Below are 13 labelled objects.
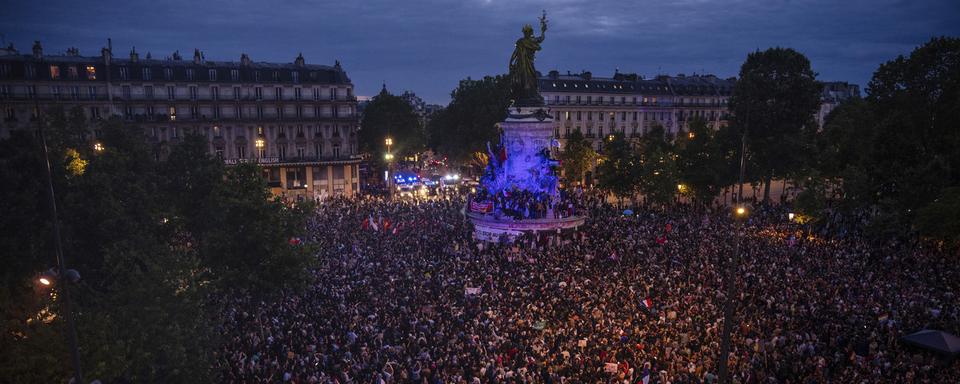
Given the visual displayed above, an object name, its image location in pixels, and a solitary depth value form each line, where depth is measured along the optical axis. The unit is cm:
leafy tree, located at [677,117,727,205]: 5153
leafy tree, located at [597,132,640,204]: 5462
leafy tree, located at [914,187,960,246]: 2811
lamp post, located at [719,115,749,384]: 1355
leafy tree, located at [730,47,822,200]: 5298
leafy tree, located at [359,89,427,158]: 7919
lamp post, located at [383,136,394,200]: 7543
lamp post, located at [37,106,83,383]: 1323
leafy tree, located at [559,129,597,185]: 6794
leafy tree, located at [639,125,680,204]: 5125
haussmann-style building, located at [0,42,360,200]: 5472
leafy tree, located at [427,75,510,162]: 7269
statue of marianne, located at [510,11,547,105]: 4453
